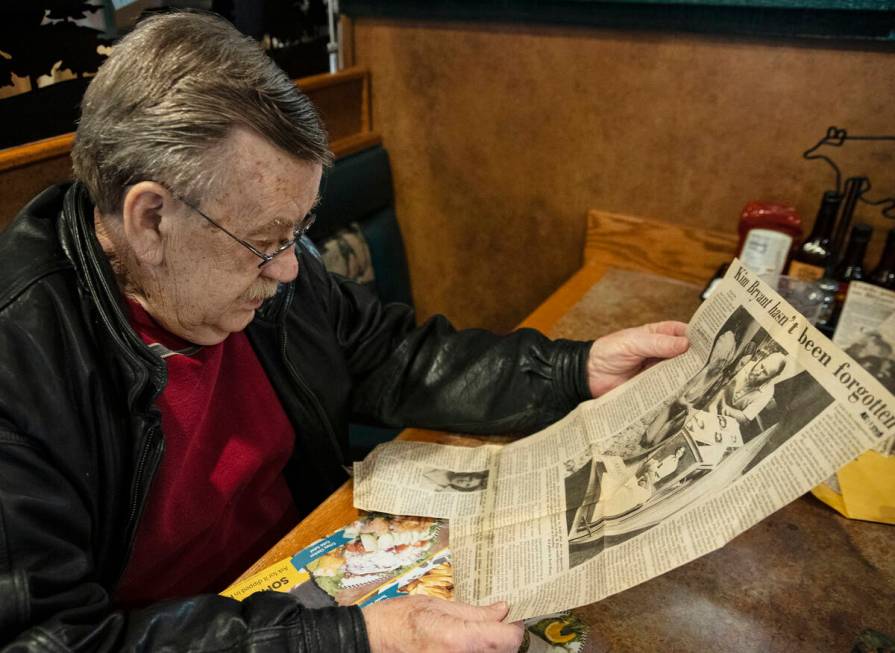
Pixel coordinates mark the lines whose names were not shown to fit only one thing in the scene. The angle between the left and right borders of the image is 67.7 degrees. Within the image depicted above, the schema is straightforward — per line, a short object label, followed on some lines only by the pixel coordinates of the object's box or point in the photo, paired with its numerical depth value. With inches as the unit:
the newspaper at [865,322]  42.8
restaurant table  30.2
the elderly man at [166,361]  27.4
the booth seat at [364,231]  71.9
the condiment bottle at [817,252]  57.7
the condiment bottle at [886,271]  54.9
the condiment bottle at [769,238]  57.9
